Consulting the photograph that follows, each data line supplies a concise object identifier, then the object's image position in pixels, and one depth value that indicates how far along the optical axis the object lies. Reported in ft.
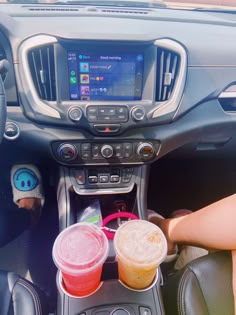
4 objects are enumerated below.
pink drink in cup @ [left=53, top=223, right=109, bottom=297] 2.27
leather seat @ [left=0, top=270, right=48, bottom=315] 2.54
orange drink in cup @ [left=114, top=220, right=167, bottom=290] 2.31
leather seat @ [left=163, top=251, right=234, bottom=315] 2.54
